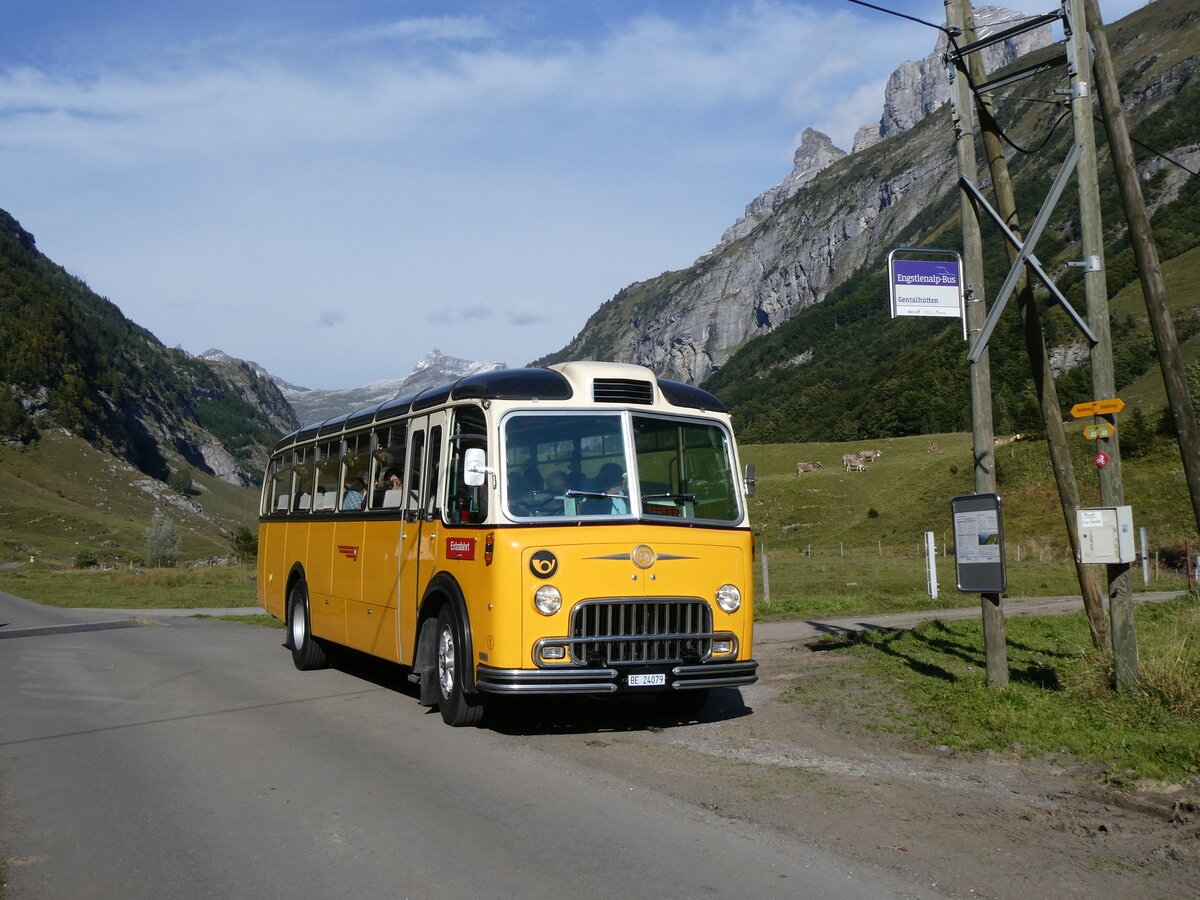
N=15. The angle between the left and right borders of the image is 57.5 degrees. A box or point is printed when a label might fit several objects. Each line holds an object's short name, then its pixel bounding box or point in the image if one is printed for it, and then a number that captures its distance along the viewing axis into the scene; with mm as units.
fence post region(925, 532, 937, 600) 26453
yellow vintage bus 9125
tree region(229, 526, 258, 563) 83938
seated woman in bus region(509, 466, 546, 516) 9422
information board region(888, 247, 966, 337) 11625
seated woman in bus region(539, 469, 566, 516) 9469
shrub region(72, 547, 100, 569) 91675
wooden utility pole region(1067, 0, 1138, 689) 9664
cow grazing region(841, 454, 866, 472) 90344
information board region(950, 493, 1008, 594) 10594
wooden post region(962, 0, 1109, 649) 12008
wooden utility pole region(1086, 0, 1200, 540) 10750
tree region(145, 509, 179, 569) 105750
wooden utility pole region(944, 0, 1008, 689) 11055
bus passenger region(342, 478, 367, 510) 12953
